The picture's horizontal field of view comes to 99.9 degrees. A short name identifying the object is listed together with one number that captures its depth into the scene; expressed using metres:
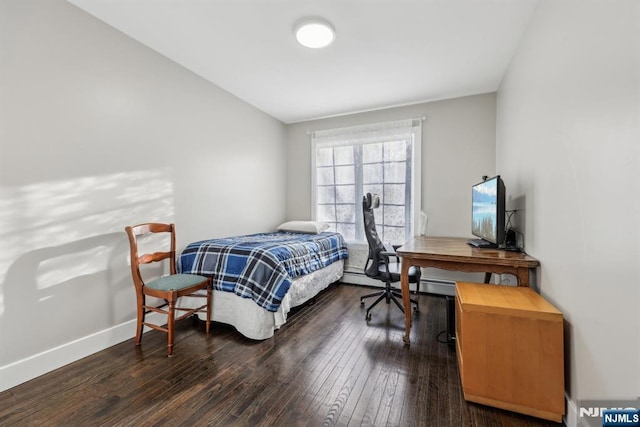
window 3.83
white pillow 3.93
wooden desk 1.89
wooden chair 2.11
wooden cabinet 1.40
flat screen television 2.07
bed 2.33
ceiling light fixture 2.10
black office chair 2.82
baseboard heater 3.51
